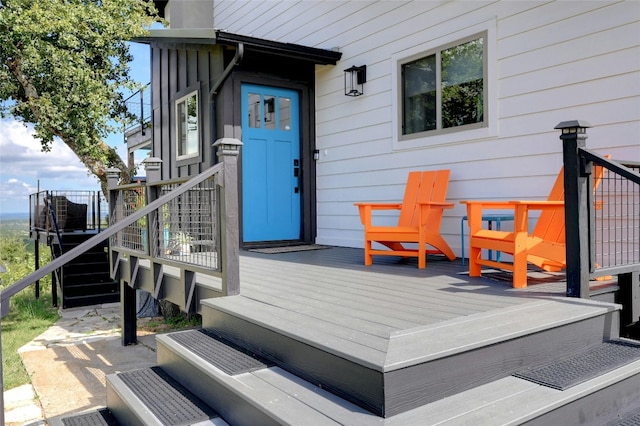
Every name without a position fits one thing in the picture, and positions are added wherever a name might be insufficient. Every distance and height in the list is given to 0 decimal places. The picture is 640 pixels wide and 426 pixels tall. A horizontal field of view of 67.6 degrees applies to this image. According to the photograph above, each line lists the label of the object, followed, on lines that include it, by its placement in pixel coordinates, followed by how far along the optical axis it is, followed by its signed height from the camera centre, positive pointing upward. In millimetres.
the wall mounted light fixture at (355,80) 5832 +1614
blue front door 6172 +624
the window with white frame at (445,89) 4637 +1248
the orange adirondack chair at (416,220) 4145 -92
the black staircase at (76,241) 7906 -501
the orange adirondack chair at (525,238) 3066 -199
